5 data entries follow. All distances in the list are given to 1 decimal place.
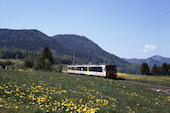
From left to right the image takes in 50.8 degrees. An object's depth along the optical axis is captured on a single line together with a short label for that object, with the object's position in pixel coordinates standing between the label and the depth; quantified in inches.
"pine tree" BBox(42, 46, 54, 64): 3685.3
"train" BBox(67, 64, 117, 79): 1482.5
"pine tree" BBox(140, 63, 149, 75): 4862.9
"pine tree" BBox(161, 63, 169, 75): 5157.5
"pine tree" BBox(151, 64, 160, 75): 5128.0
